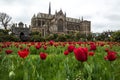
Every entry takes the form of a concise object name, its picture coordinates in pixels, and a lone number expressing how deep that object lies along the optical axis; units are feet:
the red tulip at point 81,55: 7.10
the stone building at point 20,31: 148.75
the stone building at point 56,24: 317.22
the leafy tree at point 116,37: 81.92
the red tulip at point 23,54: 9.57
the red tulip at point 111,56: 8.35
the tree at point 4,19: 231.91
